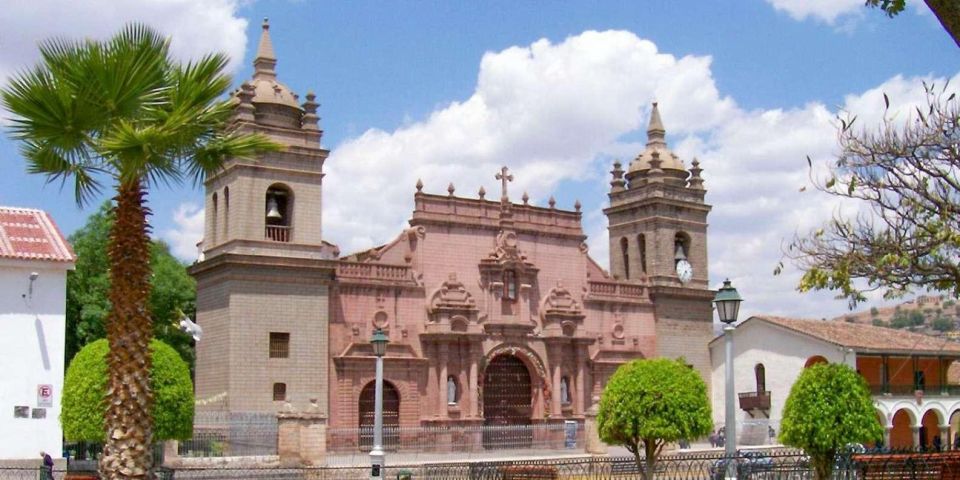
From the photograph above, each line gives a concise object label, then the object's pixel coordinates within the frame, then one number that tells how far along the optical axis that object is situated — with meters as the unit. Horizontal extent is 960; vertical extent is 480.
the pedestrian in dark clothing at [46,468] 20.75
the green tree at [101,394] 21.23
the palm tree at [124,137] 13.84
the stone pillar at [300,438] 27.25
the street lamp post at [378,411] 21.75
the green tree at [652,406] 21.64
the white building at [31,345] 22.91
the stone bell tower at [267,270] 32.28
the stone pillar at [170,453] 26.58
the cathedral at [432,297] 32.81
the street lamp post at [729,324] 17.33
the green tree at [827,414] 18.83
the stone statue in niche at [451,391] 36.06
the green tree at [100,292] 39.72
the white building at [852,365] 39.47
